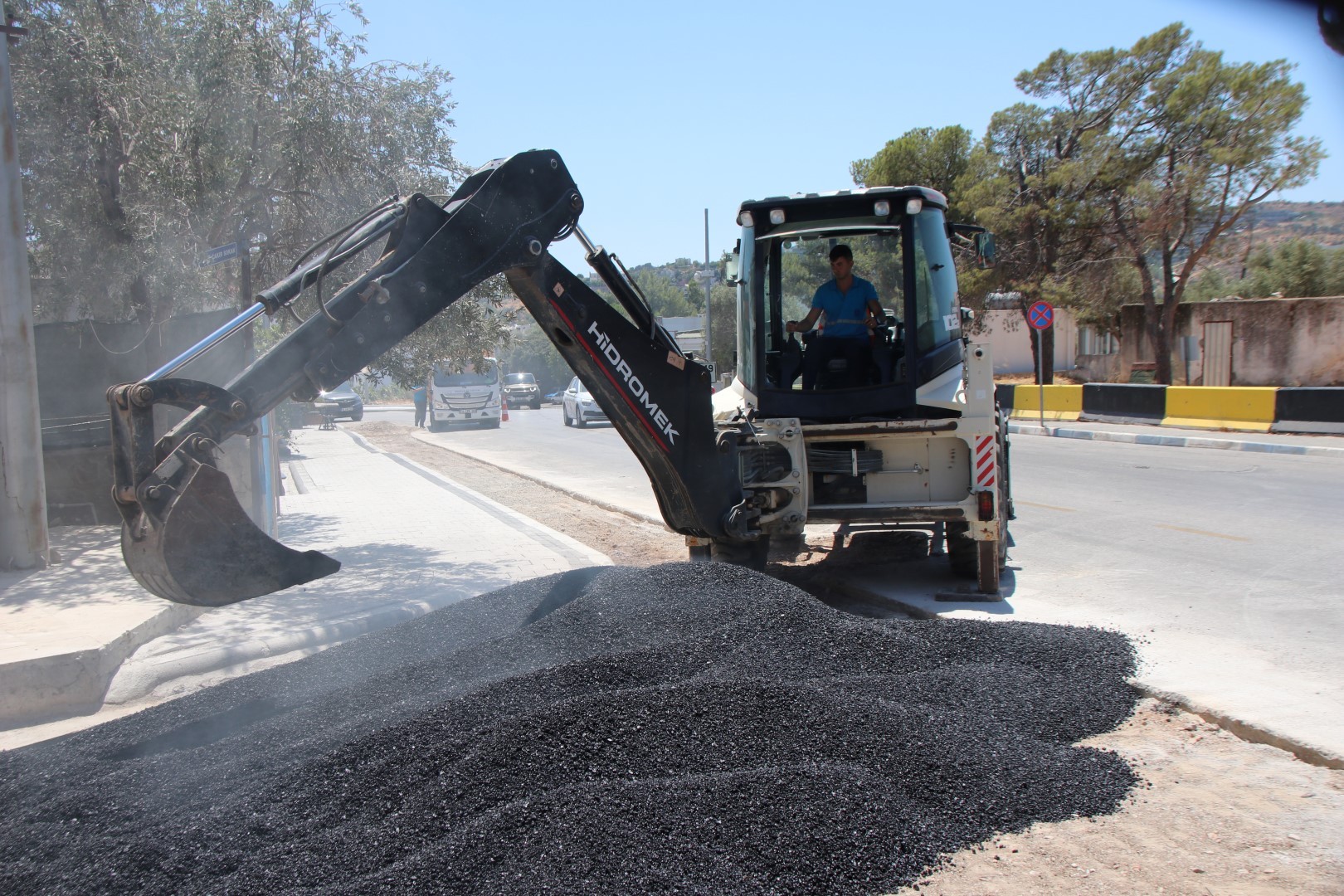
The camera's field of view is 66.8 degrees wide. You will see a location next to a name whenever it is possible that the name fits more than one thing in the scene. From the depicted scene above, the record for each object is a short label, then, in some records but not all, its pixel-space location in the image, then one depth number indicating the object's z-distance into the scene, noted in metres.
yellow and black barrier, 18.09
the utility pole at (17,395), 8.26
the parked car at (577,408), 31.72
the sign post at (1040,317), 23.11
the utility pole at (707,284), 32.78
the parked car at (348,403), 41.59
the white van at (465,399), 33.97
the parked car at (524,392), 50.75
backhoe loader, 4.25
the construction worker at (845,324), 7.94
